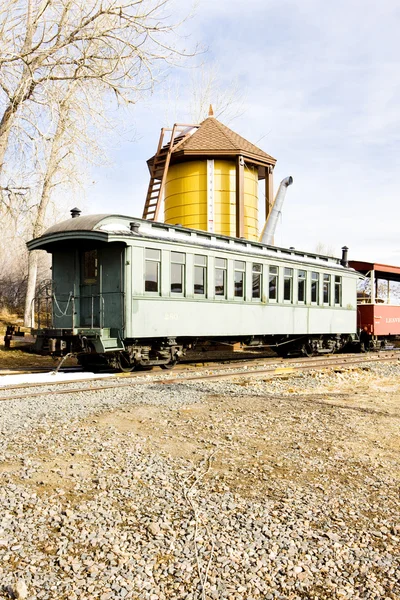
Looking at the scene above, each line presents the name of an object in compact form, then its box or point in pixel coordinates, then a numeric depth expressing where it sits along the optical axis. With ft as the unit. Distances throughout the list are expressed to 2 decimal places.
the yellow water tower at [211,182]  74.33
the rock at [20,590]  9.68
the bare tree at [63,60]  43.88
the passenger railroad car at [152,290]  38.96
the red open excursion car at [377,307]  71.00
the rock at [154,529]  12.30
